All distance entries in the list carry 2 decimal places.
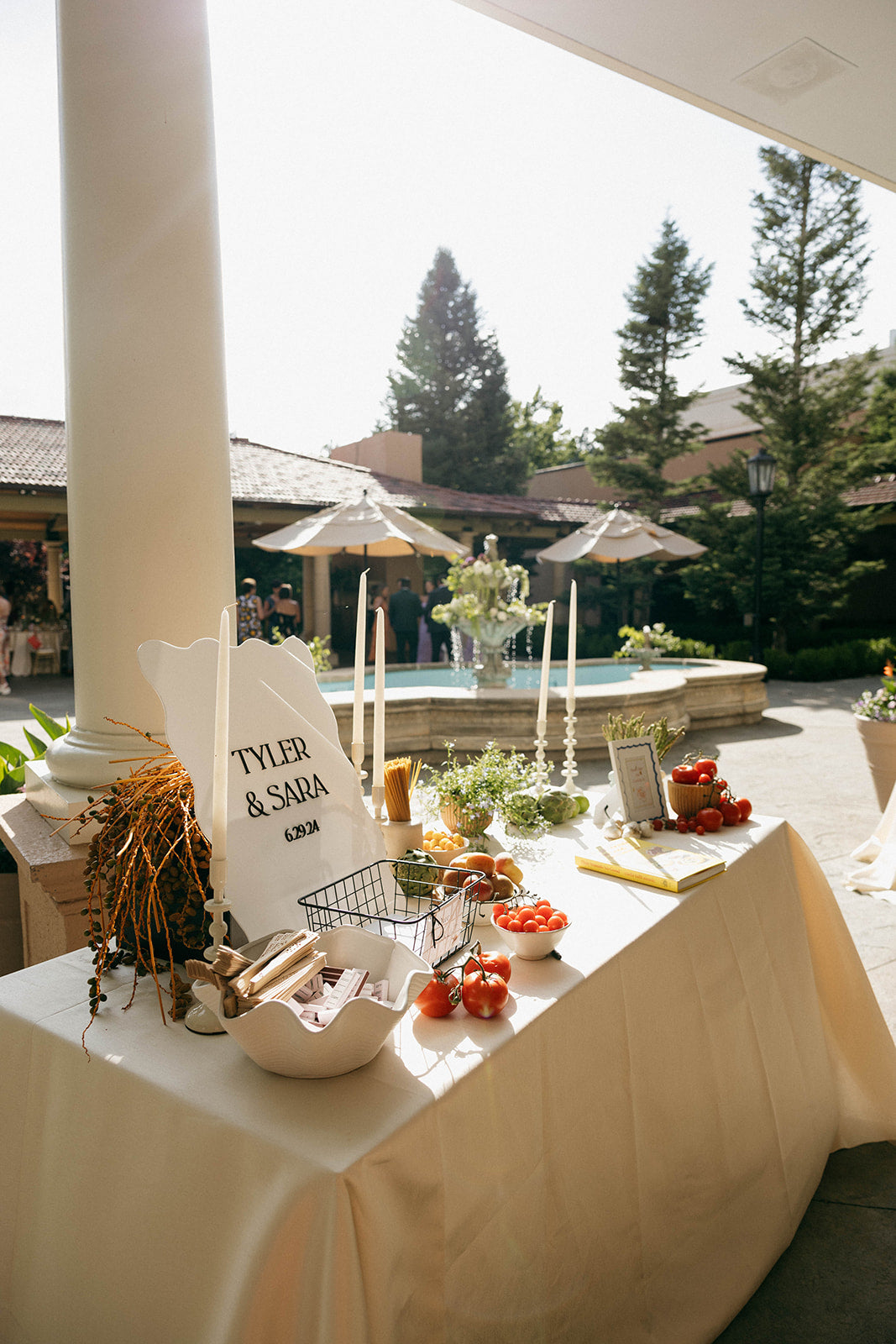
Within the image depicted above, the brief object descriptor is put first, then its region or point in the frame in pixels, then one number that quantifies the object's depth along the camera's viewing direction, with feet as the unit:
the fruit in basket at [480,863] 6.35
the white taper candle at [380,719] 6.20
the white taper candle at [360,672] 6.45
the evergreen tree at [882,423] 56.80
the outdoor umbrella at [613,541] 47.24
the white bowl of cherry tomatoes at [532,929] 5.38
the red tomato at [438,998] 4.69
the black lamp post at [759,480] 43.04
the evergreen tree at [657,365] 71.56
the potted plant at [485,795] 7.43
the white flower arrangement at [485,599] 27.94
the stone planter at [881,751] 17.85
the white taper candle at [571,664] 8.89
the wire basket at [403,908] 5.06
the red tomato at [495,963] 4.97
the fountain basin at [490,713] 24.84
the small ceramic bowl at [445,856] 6.76
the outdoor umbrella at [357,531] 35.70
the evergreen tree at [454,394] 106.42
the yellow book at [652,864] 6.82
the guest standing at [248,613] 29.89
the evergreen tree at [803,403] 56.70
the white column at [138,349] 7.94
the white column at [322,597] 54.29
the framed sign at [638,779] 8.27
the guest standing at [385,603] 44.03
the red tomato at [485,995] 4.65
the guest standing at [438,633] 49.01
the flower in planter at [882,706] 17.89
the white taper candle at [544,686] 8.44
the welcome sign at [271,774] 5.18
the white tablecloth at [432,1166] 3.49
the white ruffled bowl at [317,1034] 3.77
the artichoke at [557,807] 8.71
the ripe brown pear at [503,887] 6.21
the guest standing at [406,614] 40.81
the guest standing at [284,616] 35.76
